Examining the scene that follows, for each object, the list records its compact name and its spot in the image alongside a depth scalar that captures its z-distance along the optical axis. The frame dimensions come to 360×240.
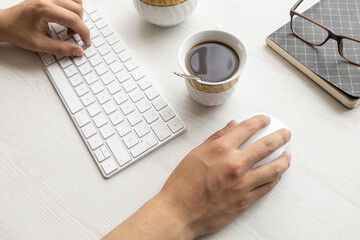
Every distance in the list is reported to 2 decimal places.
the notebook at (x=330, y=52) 0.59
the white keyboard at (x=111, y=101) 0.57
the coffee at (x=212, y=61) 0.56
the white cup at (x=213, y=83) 0.53
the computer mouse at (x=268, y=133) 0.53
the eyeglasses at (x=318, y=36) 0.61
